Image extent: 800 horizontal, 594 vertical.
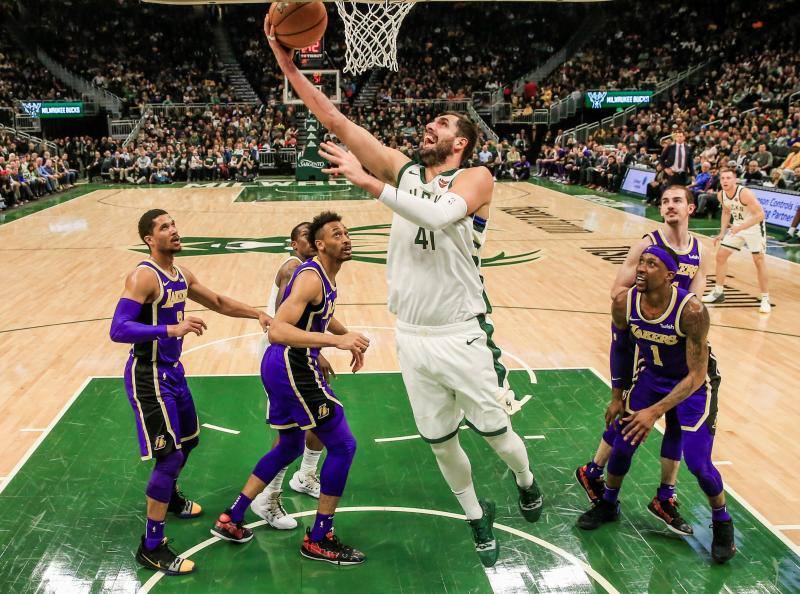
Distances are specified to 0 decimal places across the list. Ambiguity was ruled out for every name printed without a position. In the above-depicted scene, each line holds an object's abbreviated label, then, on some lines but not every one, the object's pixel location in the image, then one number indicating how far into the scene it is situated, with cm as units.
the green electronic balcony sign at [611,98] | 2911
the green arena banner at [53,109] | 2729
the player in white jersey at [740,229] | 946
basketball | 395
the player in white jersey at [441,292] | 355
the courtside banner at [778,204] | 1473
